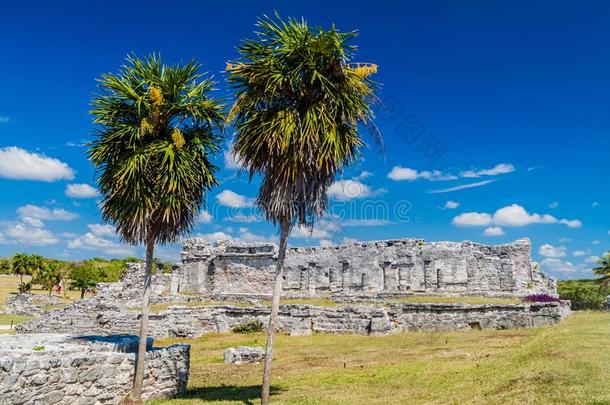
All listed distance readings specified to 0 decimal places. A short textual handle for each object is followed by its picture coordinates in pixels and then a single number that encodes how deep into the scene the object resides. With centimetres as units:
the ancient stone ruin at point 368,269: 3519
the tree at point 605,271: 3584
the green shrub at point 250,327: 2781
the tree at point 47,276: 5844
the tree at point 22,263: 6012
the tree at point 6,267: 6798
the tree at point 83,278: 5466
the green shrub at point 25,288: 5330
